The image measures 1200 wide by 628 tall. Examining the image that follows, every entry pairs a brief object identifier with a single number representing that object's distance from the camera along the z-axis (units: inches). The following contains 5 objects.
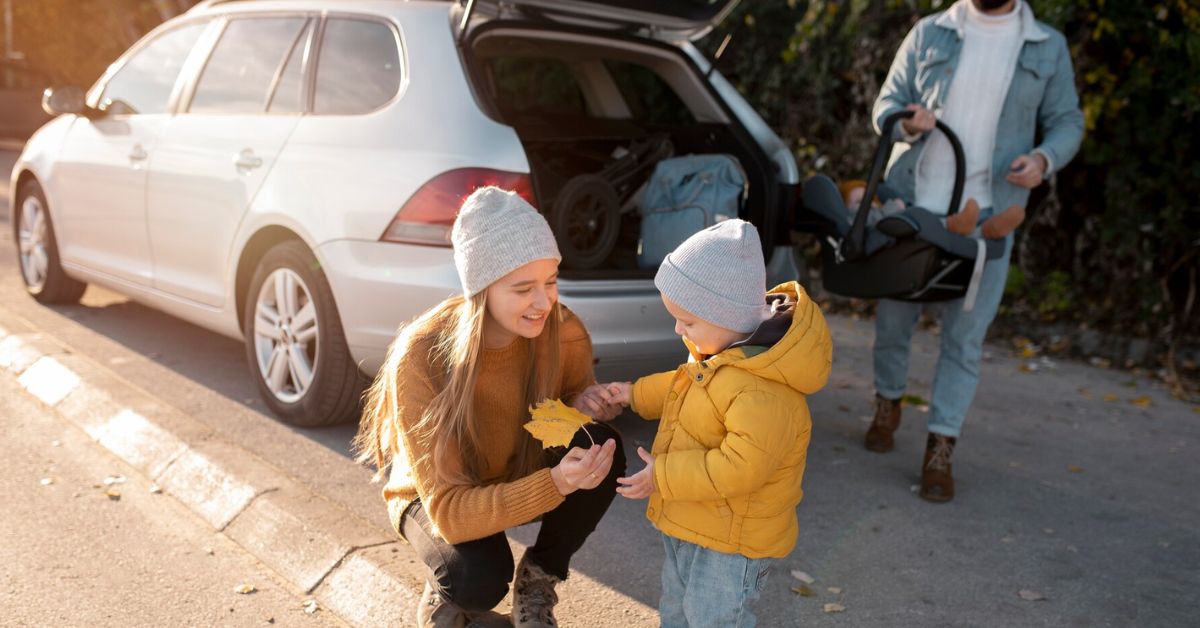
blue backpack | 175.2
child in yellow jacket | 90.4
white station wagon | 158.7
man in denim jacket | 160.2
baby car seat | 153.5
